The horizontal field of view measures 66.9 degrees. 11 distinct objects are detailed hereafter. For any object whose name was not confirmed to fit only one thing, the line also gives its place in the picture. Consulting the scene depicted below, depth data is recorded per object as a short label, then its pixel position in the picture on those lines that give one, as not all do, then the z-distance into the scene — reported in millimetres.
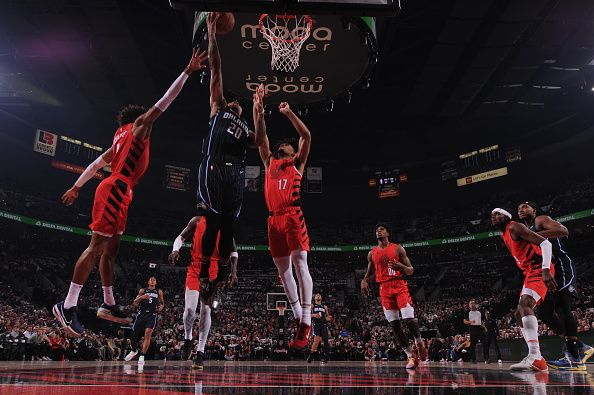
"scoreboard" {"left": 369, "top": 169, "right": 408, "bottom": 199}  29000
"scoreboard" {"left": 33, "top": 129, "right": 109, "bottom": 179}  24047
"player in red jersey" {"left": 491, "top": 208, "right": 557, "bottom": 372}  5134
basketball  5113
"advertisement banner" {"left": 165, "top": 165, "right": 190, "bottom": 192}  27438
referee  12359
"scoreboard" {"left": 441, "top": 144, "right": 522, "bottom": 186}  25750
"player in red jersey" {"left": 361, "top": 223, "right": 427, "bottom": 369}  7194
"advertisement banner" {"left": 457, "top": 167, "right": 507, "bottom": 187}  25953
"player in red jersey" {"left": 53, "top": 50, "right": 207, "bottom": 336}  3848
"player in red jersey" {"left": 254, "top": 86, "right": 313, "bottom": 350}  4648
